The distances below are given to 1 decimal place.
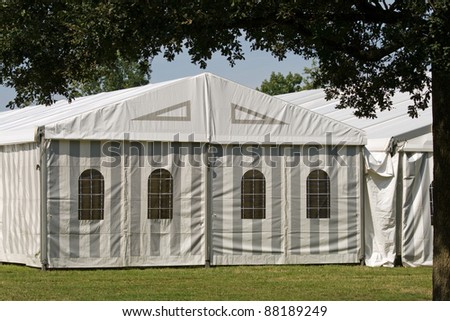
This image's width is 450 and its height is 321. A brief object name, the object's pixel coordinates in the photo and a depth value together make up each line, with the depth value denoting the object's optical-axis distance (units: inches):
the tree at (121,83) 2539.4
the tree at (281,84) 2593.5
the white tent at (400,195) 772.6
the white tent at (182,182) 720.3
